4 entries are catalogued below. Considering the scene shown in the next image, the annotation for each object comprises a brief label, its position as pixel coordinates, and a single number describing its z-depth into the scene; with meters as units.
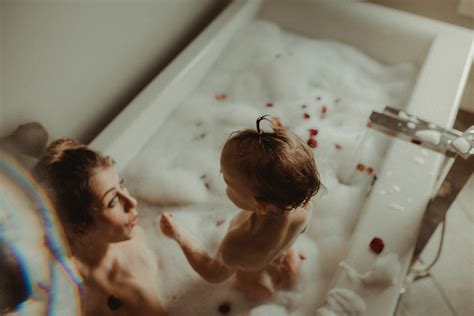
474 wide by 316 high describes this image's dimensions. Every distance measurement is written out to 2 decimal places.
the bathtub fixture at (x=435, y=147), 0.98
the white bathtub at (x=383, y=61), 0.99
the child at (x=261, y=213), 0.73
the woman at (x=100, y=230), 0.83
